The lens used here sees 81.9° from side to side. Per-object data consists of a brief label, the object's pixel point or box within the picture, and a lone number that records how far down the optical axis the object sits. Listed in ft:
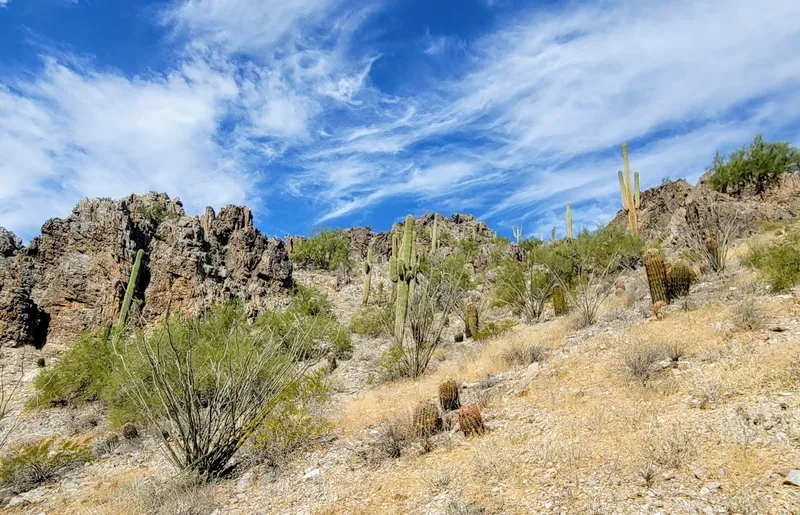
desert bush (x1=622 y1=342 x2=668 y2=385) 20.88
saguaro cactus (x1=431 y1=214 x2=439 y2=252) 123.56
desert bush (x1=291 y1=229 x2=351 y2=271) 125.70
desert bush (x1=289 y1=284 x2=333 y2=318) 73.25
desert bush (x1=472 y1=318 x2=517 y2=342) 46.15
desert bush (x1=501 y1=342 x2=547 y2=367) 29.99
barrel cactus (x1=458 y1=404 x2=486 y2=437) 20.10
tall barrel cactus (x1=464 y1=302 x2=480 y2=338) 54.93
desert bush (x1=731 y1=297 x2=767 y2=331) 23.66
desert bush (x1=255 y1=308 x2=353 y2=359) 50.44
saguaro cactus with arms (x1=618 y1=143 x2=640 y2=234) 86.10
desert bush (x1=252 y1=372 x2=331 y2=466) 22.68
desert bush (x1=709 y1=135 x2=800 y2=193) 92.32
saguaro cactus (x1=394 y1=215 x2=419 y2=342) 44.73
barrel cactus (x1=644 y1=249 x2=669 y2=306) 36.04
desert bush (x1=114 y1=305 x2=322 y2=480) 21.07
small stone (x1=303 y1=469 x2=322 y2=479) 19.36
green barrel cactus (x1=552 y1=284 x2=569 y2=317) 50.41
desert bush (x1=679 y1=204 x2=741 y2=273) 44.16
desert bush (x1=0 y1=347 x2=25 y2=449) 51.70
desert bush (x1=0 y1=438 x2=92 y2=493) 25.48
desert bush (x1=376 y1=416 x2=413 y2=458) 19.81
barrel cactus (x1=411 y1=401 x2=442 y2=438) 21.06
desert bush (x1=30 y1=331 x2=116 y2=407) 44.04
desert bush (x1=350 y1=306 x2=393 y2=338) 64.49
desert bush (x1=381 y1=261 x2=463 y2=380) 36.96
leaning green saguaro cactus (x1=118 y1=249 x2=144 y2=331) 65.00
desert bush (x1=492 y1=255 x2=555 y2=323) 54.80
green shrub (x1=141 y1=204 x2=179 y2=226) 85.33
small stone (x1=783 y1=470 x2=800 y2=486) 11.23
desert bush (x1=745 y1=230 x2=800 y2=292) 30.50
